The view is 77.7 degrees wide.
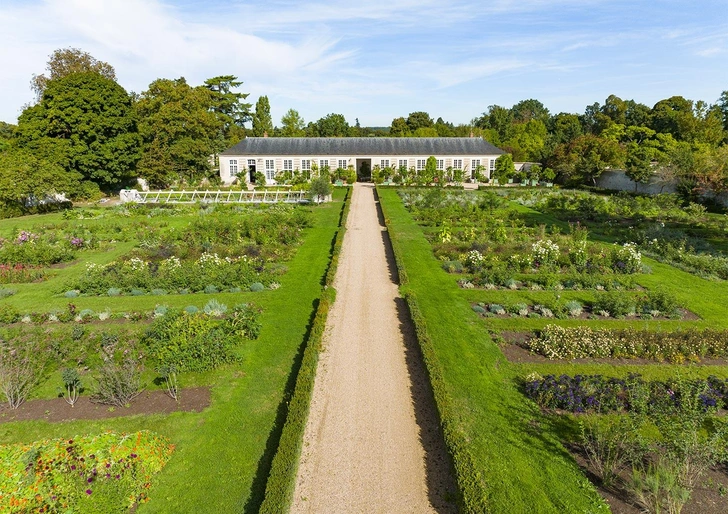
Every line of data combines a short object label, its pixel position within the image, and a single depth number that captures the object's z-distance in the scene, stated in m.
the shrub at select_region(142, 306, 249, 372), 10.59
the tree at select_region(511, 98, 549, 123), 89.02
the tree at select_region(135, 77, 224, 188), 41.59
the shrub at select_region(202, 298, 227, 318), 13.49
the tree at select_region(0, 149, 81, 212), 29.25
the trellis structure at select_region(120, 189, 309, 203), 34.84
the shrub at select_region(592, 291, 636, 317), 13.62
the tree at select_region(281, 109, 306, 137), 64.88
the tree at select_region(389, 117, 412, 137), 68.94
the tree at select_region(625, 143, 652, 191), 37.72
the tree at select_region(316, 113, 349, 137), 68.73
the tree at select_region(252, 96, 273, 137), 63.34
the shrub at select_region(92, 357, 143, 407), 9.41
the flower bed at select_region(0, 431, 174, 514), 6.73
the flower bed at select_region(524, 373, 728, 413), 8.92
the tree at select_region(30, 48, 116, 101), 45.75
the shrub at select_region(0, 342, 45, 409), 9.43
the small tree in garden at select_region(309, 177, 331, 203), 32.81
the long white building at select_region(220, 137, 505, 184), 45.53
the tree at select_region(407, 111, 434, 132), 71.31
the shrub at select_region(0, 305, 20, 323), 13.30
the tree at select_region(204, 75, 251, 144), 55.00
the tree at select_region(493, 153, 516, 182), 44.91
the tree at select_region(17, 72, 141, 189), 35.59
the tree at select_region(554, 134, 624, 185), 43.29
